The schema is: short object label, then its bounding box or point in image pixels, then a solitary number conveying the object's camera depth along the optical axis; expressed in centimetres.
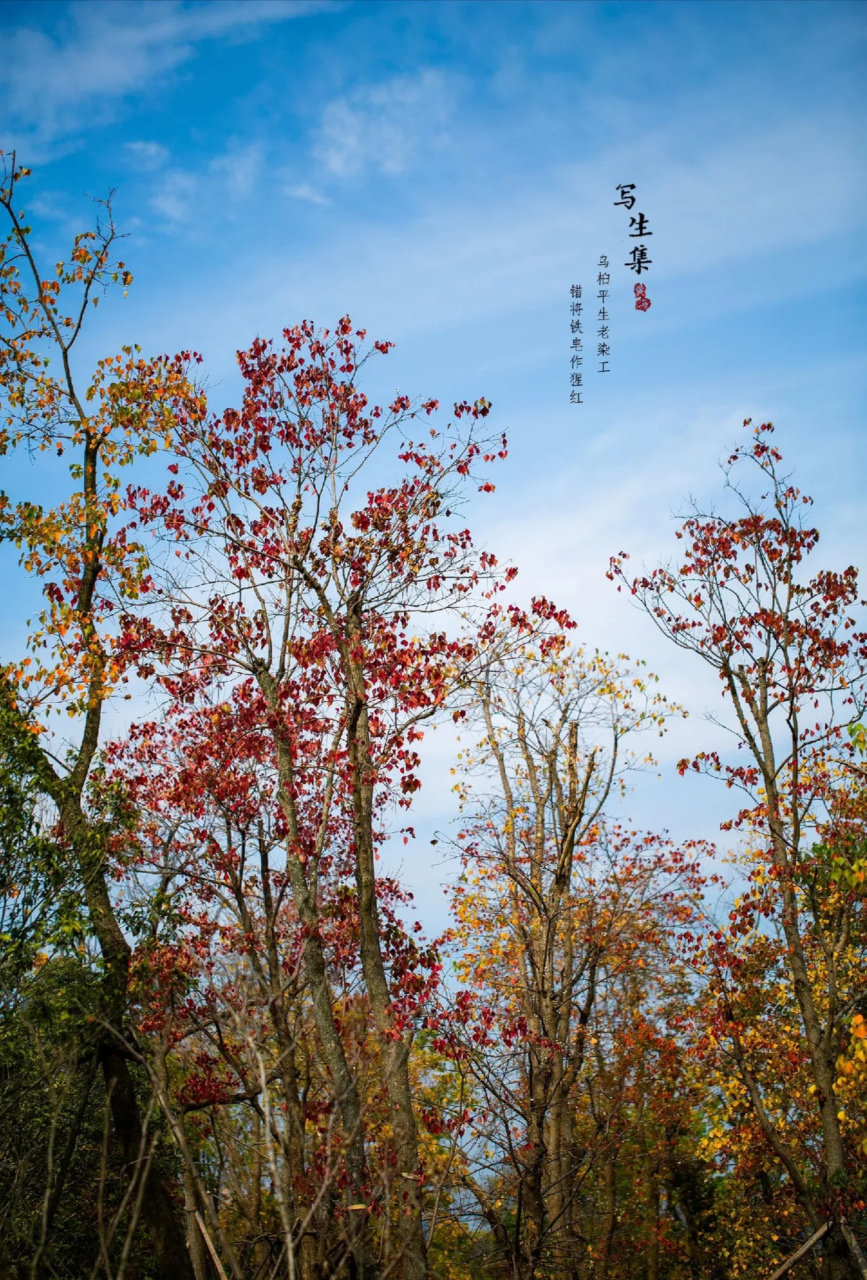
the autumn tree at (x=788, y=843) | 1355
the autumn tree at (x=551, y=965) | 1092
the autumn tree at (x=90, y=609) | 1181
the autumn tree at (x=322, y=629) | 1229
